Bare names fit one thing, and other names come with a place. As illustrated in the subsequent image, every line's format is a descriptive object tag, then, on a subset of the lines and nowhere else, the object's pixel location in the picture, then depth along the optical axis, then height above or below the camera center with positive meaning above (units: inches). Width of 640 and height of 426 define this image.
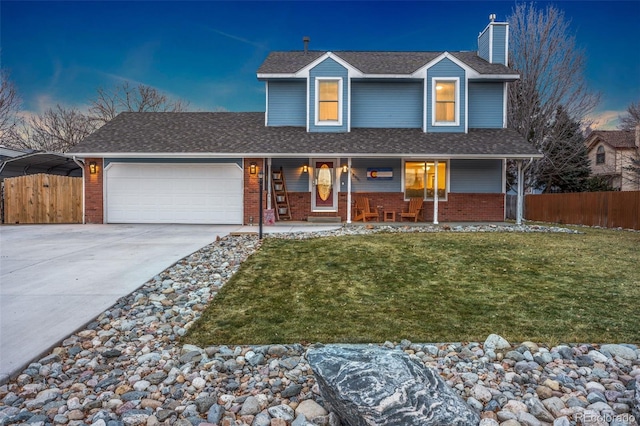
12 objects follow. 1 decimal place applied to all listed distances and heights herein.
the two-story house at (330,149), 507.5 +67.1
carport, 575.5 +58.0
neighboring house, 981.2 +143.2
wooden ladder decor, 536.1 +7.9
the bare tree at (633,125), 796.1 +191.0
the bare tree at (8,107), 800.0 +199.2
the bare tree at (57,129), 976.9 +187.5
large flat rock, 77.7 -41.1
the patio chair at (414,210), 521.6 -12.0
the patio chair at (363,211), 526.3 -13.9
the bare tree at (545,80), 684.7 +227.7
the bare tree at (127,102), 1026.1 +274.8
